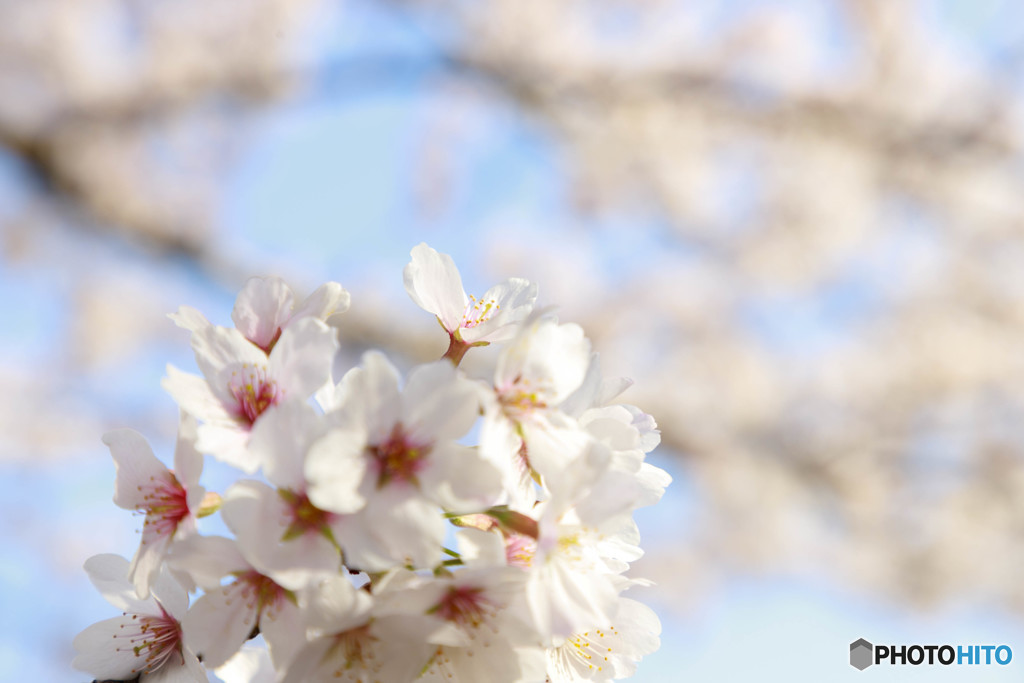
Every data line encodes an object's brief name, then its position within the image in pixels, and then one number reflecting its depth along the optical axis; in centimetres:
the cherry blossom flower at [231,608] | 36
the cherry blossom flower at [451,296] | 40
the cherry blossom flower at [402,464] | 35
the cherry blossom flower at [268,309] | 39
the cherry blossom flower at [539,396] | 37
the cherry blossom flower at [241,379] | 37
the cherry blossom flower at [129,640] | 39
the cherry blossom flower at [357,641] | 35
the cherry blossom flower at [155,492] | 37
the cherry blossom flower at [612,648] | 39
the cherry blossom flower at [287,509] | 35
